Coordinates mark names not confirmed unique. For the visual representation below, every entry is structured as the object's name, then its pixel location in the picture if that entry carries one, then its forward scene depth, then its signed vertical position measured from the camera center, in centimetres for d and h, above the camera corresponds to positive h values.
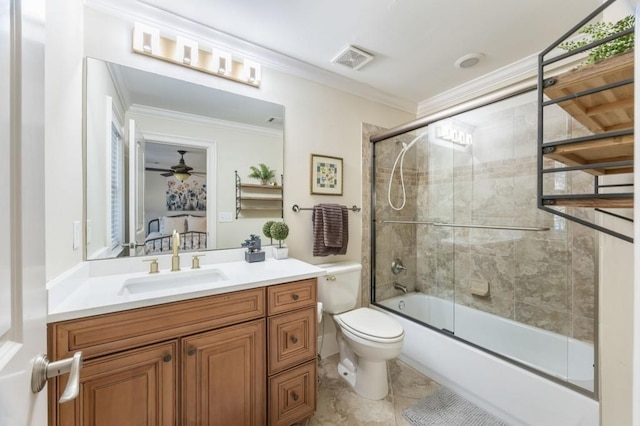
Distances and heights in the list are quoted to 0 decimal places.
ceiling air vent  180 +113
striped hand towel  202 -15
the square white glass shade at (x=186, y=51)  154 +99
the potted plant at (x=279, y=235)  181 -17
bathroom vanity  93 -62
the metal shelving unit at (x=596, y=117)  61 +29
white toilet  161 -78
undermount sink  132 -38
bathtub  134 -97
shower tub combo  152 -47
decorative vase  182 -29
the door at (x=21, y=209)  39 +0
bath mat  149 -123
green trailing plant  63 +45
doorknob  46 -31
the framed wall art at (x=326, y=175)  209 +31
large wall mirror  138 +31
